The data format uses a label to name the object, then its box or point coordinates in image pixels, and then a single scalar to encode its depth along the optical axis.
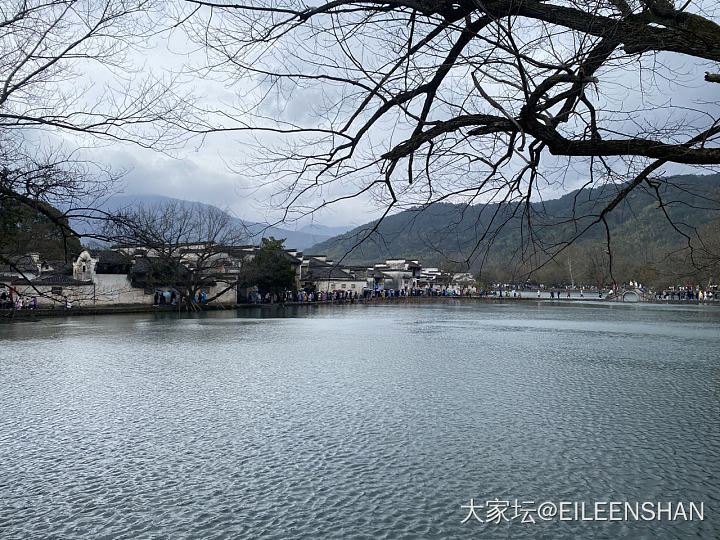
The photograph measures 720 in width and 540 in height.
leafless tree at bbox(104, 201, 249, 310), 33.78
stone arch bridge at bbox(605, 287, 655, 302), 61.34
